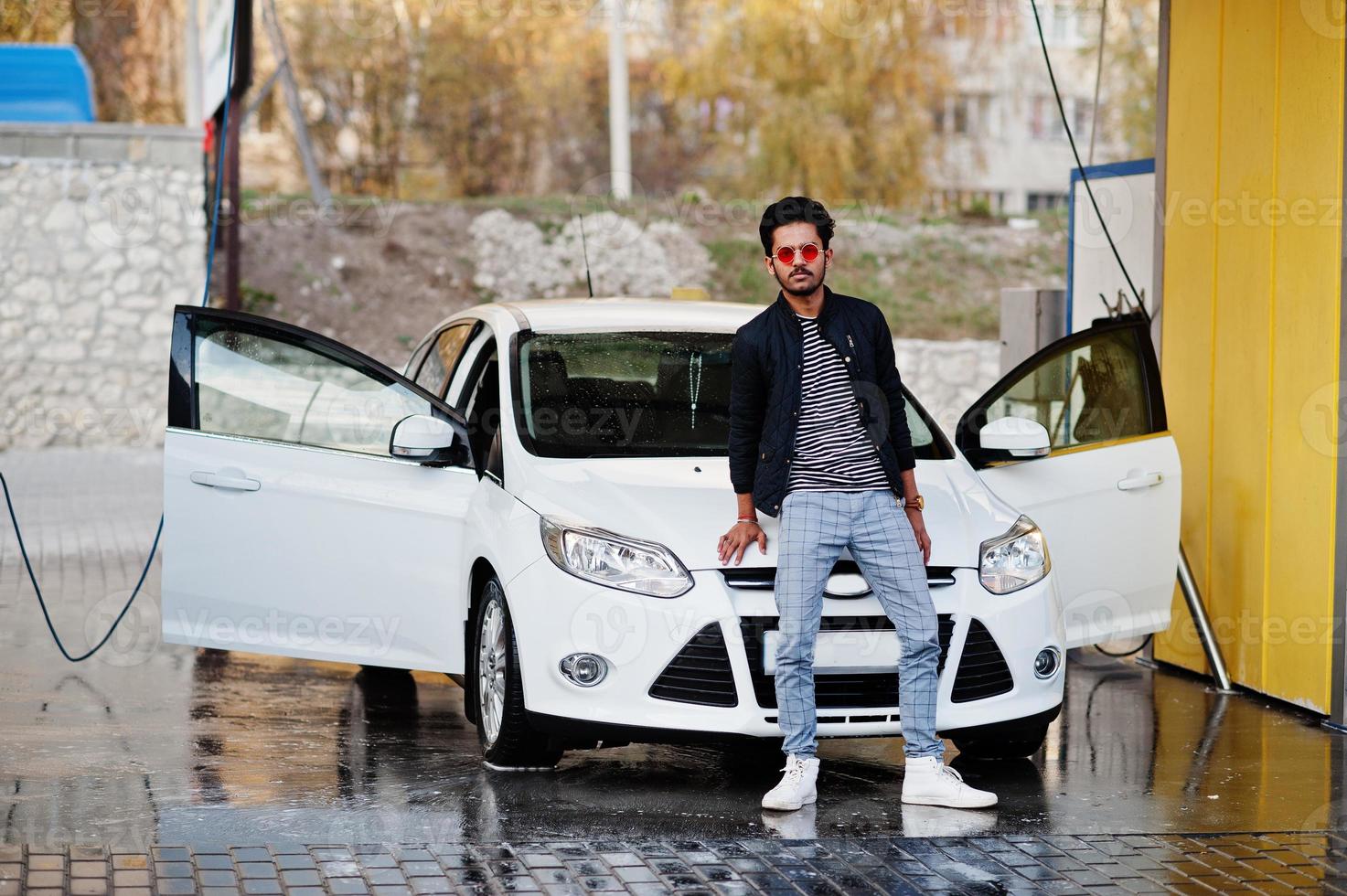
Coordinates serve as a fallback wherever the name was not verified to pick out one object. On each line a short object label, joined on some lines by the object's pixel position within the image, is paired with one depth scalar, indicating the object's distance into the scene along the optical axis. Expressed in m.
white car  5.73
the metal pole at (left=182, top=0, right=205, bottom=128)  23.64
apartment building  39.28
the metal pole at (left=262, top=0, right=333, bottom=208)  25.05
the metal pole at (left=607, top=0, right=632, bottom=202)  32.16
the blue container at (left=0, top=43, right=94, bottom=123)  22.36
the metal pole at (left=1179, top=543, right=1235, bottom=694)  8.22
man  5.62
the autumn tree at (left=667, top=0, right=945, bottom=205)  35.41
